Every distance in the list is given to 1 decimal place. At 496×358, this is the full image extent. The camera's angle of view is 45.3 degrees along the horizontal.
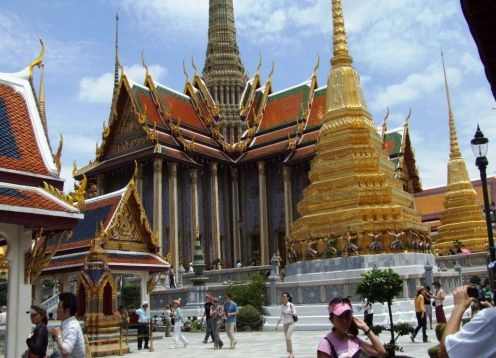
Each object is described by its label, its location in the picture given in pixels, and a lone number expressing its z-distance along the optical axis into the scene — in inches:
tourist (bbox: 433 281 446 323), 462.3
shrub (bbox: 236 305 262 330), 636.1
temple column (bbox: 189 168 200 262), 1254.9
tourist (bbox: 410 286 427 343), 413.4
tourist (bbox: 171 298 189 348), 481.1
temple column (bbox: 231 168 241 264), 1333.7
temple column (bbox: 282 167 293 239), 1280.8
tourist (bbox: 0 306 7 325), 469.1
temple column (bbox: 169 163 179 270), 1193.8
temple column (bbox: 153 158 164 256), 1205.6
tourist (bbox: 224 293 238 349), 456.7
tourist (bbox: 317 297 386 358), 135.2
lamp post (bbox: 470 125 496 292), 340.5
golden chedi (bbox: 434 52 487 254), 1086.4
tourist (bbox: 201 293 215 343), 501.7
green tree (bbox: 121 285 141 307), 1007.4
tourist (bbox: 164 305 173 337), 638.1
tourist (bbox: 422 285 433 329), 474.6
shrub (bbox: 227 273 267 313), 694.5
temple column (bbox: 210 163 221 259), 1275.8
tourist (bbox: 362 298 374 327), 466.9
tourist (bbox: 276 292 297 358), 362.3
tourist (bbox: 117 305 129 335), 546.2
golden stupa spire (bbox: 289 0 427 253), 722.8
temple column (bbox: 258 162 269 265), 1291.8
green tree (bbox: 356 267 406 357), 338.0
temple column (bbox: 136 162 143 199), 1262.3
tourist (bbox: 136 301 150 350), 485.1
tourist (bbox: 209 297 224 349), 463.5
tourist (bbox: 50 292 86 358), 161.3
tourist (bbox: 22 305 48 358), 187.0
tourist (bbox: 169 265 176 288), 946.1
